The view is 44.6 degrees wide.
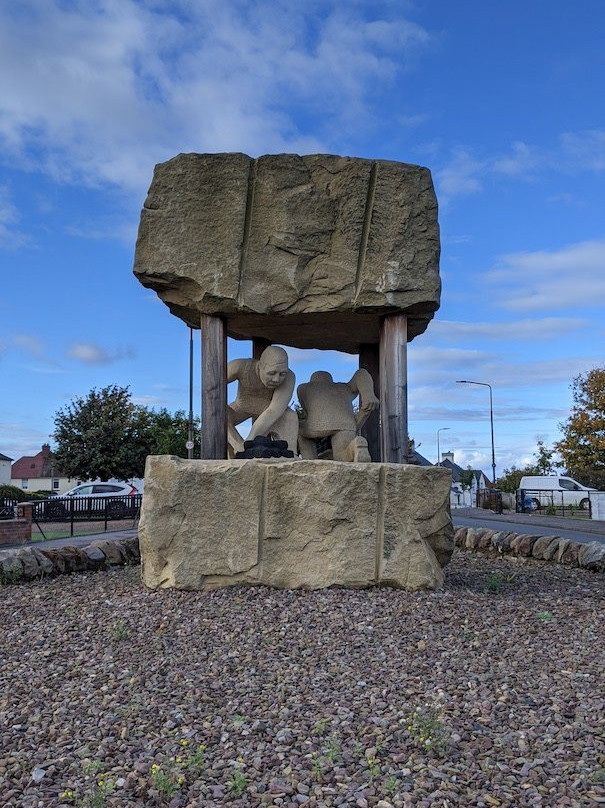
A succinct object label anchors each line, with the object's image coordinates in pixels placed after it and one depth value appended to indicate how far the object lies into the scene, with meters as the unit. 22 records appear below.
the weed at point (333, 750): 3.42
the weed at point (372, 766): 3.28
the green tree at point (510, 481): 46.03
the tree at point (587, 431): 34.25
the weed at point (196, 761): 3.38
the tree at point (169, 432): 32.81
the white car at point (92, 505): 19.98
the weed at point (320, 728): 3.70
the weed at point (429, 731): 3.51
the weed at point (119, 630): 5.22
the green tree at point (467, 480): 52.30
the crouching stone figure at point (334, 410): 7.79
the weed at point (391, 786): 3.17
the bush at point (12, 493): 25.69
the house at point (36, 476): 69.75
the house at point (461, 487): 41.53
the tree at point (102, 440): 35.94
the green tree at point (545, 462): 40.09
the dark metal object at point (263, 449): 6.93
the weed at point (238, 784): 3.18
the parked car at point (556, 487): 36.03
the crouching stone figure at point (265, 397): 7.37
